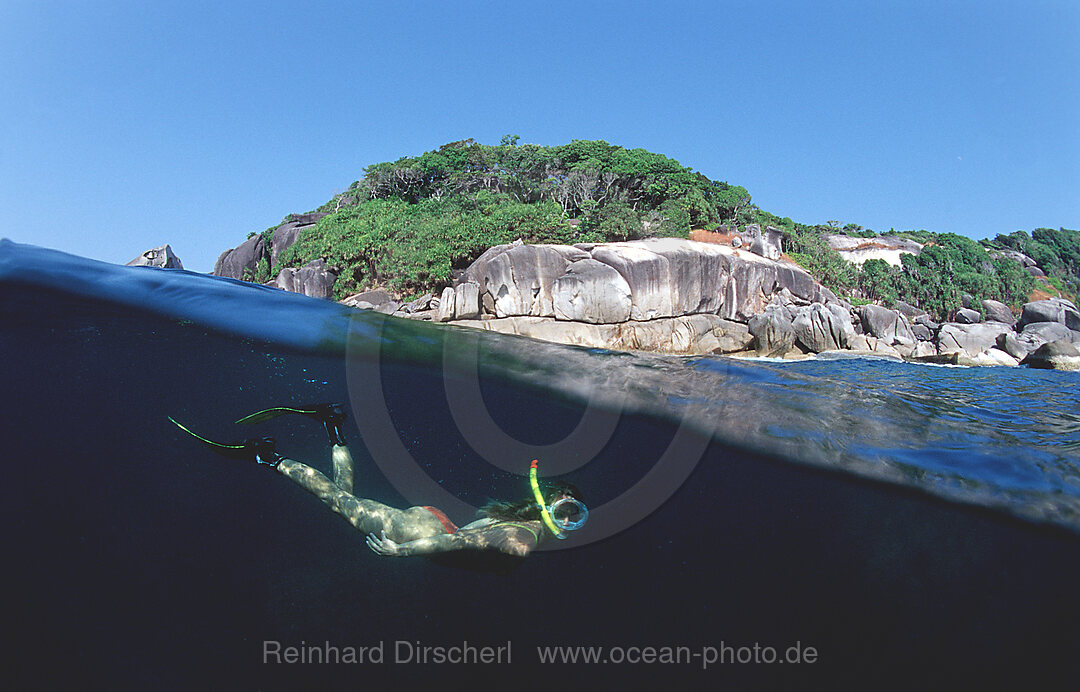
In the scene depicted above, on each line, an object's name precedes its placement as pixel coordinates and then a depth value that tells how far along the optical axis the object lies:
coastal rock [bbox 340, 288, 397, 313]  27.34
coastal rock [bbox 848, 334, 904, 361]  26.59
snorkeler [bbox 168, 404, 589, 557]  4.24
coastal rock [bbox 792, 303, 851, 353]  25.91
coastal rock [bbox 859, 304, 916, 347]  30.89
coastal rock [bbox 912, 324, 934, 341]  34.78
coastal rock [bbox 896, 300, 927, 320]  39.79
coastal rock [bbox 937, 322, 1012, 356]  31.02
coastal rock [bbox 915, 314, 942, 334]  36.08
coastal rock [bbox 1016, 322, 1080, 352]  30.64
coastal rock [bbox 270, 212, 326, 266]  38.28
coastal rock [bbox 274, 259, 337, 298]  30.16
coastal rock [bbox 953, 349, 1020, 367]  28.19
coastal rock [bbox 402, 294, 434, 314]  26.26
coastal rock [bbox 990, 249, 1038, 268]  62.56
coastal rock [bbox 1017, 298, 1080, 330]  37.59
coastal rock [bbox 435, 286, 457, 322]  24.23
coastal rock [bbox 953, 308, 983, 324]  38.53
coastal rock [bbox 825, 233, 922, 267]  50.22
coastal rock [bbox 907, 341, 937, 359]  29.83
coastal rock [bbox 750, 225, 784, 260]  33.19
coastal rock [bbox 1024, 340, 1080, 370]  24.05
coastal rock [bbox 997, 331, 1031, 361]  29.69
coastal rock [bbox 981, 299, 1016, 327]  42.77
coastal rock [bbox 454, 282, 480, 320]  24.36
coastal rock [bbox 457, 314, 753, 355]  24.06
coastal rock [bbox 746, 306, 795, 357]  26.03
